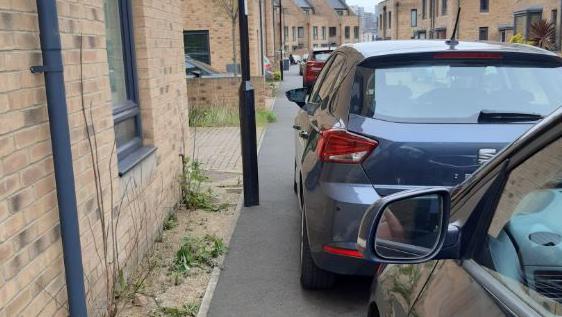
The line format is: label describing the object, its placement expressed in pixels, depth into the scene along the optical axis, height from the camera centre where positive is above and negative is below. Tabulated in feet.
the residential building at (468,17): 105.40 +3.70
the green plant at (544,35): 89.81 -0.51
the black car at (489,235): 5.18 -1.92
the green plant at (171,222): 19.01 -5.49
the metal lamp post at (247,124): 20.24 -2.79
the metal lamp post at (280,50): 106.12 -2.07
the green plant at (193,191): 21.42 -5.13
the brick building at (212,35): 63.67 +0.75
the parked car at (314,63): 79.25 -3.13
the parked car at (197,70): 48.39 -2.16
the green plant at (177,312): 13.24 -5.68
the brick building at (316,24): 271.49 +6.75
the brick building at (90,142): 8.92 -1.87
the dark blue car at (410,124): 11.84 -1.72
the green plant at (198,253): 16.05 -5.61
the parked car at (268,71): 86.16 -4.28
